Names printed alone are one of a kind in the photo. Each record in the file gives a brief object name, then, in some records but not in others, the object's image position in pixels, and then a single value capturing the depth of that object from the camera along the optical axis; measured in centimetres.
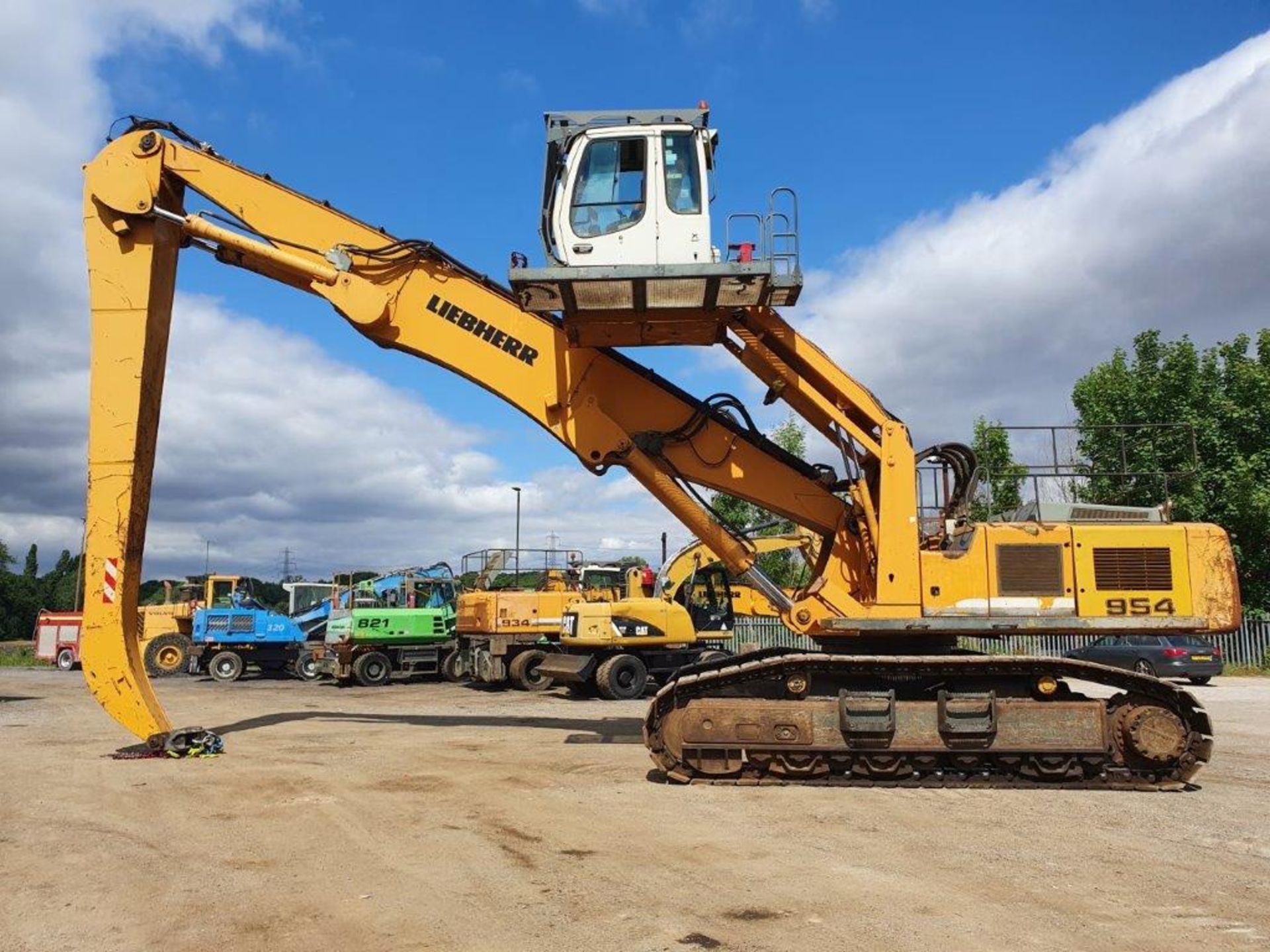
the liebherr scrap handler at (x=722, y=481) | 918
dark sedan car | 2203
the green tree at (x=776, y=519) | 2509
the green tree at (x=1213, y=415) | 3036
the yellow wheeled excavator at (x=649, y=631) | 1966
